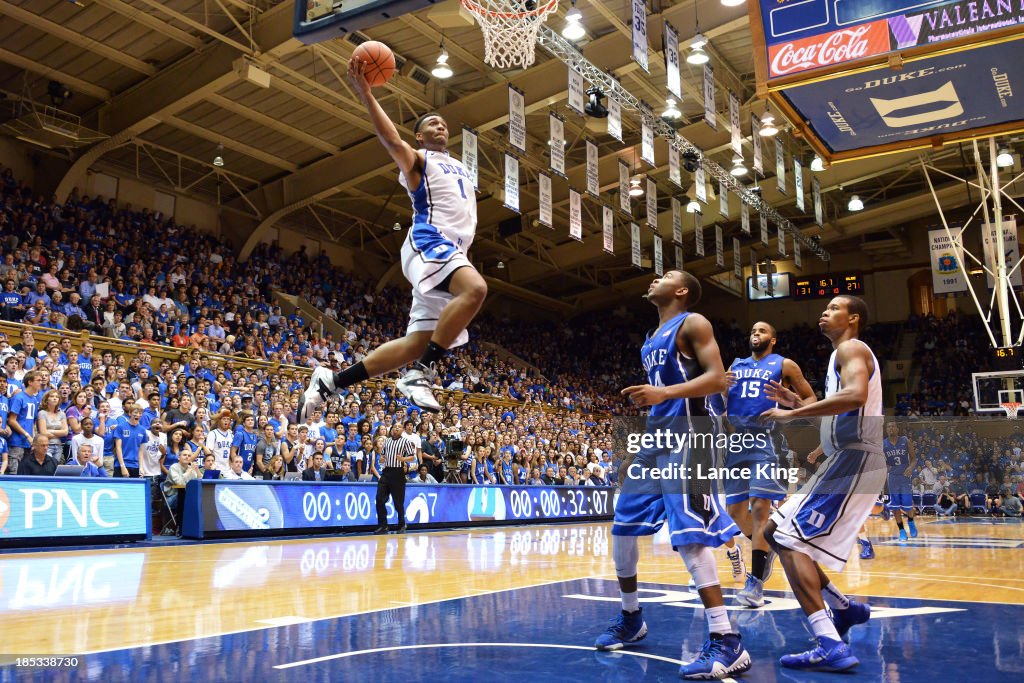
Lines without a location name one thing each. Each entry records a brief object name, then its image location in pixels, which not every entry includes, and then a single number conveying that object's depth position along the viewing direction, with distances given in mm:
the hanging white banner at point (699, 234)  23312
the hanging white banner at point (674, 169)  17859
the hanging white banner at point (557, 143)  15906
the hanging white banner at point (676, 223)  22250
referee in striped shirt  12148
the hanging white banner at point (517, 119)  15320
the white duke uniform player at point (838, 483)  4113
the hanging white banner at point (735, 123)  17359
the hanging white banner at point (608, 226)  19688
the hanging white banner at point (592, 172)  17578
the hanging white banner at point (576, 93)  15000
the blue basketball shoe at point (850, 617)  4391
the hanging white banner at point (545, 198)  18062
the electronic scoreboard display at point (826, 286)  33625
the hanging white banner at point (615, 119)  15805
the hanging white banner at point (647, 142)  16348
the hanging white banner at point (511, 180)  16344
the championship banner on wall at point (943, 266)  22344
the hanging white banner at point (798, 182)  22016
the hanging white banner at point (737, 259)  26875
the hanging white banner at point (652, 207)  20359
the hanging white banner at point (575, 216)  18344
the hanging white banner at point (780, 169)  20141
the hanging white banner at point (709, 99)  16141
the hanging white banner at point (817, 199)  23844
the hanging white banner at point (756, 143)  19291
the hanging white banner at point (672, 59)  14359
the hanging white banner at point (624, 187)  18469
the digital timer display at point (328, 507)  10867
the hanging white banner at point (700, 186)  21250
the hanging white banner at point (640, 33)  13414
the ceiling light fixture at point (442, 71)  15648
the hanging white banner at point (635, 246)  21406
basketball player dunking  3930
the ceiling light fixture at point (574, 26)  13883
